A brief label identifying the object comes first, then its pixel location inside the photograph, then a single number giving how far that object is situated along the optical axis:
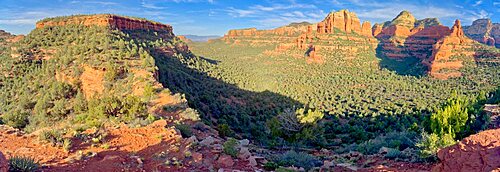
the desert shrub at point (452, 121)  17.91
